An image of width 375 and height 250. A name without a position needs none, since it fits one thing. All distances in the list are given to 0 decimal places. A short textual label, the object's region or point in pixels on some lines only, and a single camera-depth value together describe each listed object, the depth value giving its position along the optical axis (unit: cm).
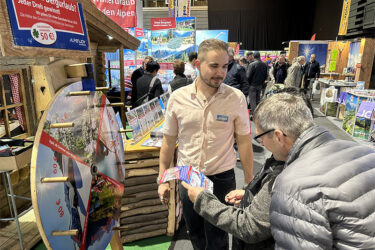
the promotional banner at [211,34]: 970
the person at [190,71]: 589
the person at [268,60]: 1390
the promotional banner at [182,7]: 1180
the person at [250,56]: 735
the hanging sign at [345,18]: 891
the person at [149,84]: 420
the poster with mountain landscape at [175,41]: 760
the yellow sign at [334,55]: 1048
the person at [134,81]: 461
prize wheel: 92
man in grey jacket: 74
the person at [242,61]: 737
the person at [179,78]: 388
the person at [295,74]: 732
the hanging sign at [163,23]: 760
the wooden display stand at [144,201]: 242
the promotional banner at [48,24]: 108
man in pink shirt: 166
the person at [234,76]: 450
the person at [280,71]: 892
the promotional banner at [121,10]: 513
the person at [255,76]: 639
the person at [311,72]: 965
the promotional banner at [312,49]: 1231
